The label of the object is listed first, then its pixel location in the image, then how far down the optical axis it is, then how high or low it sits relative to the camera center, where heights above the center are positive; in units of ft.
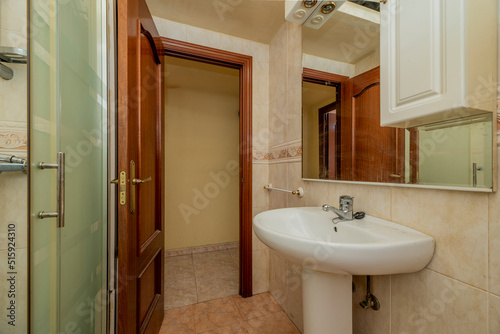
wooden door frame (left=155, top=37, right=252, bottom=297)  5.37 +0.09
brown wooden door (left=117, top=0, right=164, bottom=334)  2.65 -0.07
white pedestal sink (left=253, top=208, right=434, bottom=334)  1.74 -0.84
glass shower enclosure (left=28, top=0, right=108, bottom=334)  1.93 +0.02
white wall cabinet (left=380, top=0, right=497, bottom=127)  1.60 +0.96
